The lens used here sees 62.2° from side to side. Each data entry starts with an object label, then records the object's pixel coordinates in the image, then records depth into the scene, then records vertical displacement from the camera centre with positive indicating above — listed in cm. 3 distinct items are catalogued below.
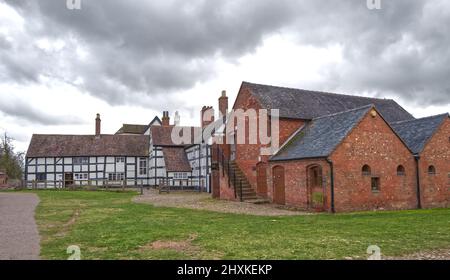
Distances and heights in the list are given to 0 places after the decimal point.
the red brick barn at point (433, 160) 2016 +11
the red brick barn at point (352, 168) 1769 -22
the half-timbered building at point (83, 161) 4375 +77
